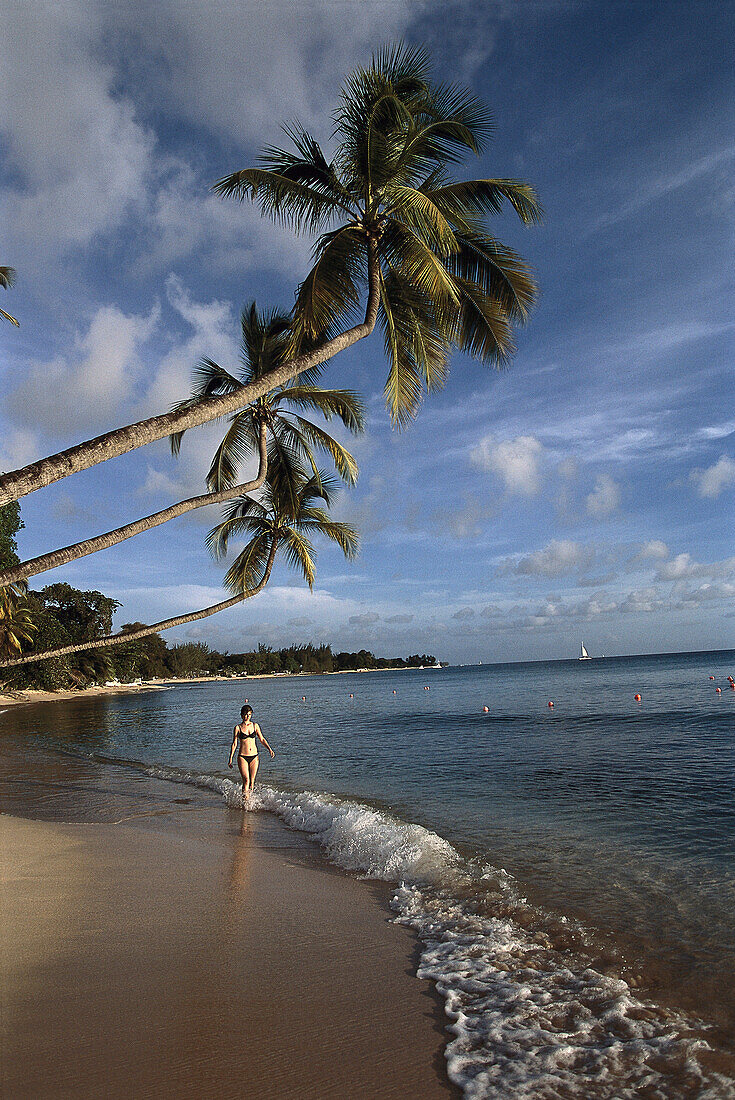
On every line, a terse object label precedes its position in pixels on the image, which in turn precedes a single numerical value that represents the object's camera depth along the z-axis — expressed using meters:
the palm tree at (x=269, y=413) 10.73
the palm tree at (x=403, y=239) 7.53
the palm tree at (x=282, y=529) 12.56
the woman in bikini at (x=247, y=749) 9.99
